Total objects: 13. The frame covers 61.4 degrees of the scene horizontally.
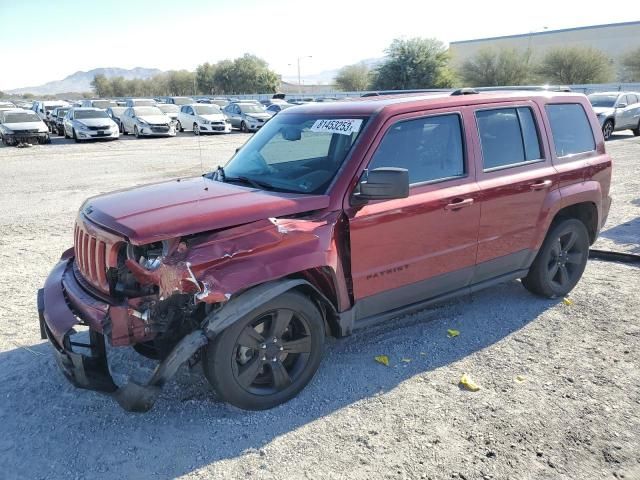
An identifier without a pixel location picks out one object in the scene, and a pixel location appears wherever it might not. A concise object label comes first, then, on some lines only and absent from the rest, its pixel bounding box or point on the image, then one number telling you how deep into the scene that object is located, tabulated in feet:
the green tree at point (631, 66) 177.58
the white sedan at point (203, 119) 91.50
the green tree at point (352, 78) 250.37
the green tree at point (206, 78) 300.81
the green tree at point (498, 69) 173.68
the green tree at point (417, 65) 169.07
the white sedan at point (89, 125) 78.54
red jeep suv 10.30
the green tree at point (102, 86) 342.23
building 229.04
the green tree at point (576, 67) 170.71
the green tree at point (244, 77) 287.07
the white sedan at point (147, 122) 86.43
